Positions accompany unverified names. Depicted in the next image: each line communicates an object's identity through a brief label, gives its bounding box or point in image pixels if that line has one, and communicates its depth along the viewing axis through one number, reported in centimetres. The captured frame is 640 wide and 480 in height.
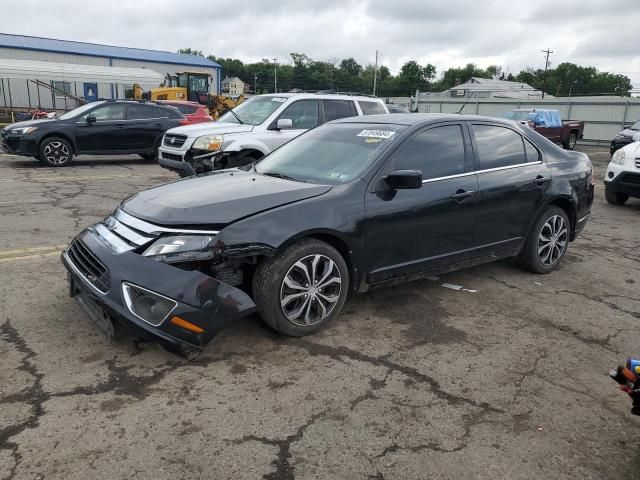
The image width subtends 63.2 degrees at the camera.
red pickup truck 2158
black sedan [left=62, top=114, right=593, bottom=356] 318
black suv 1184
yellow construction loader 2625
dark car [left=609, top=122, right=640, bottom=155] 1730
